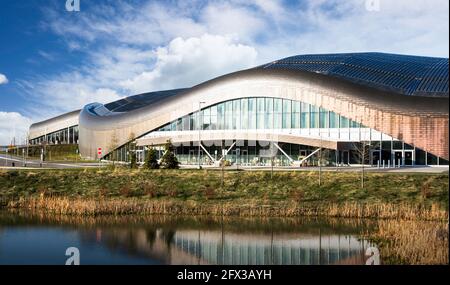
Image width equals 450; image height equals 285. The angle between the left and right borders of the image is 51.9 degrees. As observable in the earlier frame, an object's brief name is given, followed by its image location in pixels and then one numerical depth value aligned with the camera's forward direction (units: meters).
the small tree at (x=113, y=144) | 70.00
